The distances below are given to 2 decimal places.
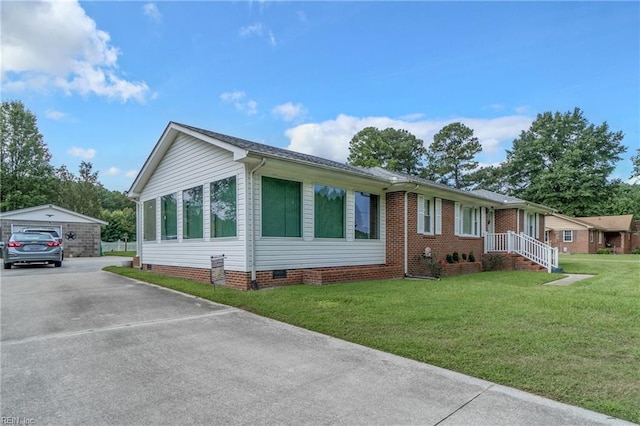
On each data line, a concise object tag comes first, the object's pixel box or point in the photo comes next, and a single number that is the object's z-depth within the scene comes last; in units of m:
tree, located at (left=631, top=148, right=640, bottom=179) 31.20
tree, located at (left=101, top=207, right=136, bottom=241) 39.88
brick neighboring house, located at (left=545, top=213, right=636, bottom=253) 36.69
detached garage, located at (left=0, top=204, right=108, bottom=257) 22.84
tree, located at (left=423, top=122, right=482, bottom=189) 43.66
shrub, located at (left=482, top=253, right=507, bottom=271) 16.25
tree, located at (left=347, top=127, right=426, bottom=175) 40.66
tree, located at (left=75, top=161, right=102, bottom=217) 41.81
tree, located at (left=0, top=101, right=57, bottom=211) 36.66
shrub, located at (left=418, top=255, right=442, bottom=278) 12.61
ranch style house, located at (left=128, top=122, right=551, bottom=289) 9.06
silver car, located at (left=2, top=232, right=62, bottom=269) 14.45
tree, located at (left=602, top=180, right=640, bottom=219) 47.19
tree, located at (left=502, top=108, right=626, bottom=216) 40.94
